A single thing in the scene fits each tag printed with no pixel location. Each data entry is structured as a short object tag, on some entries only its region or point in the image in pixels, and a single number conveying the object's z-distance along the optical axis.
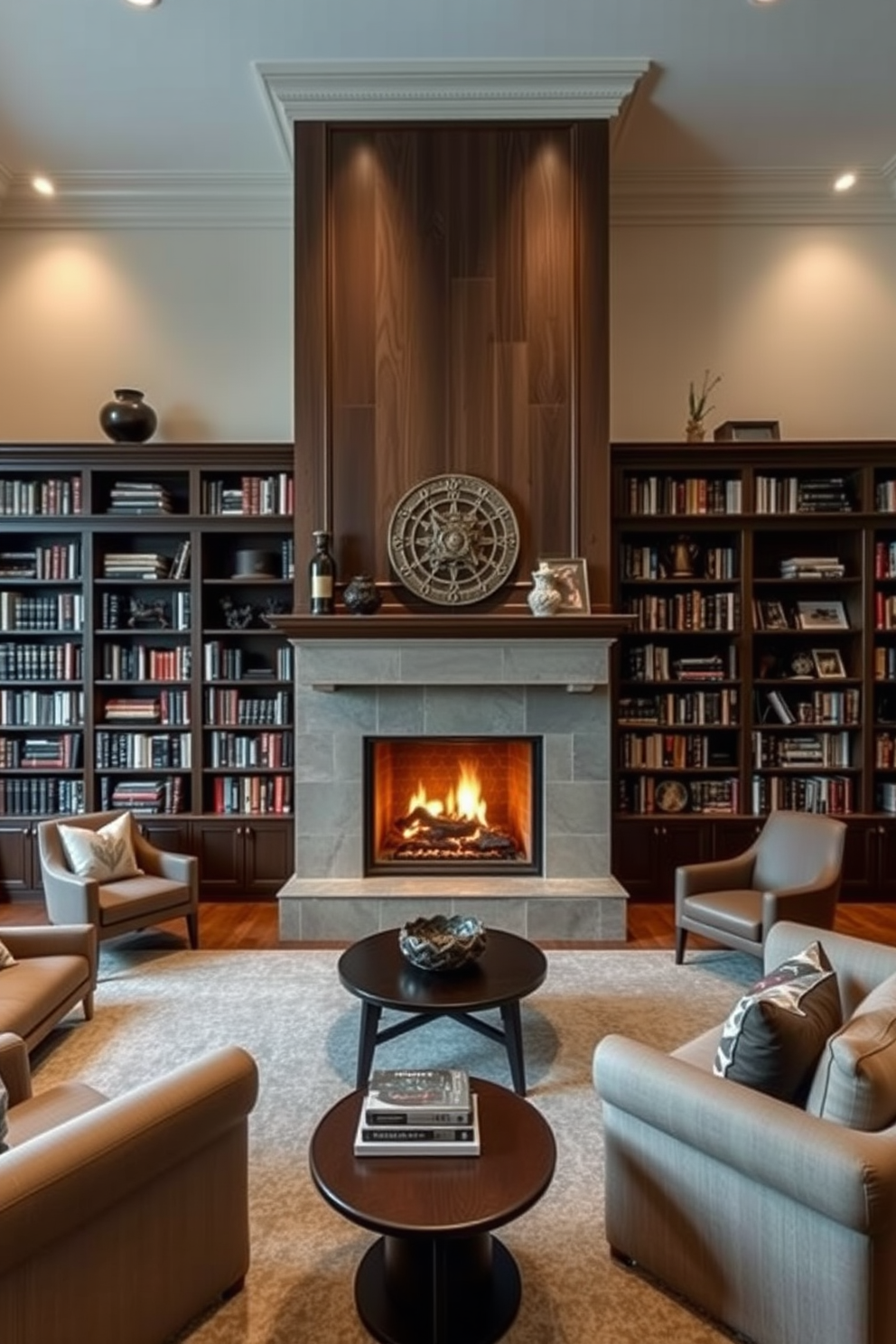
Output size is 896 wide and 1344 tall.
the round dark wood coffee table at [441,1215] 1.49
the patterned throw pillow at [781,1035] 1.65
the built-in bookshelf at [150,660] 4.66
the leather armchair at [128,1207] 1.36
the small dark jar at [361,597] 4.04
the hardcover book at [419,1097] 1.69
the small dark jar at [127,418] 4.64
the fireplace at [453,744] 4.01
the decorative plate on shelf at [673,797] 4.79
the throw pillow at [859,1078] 1.50
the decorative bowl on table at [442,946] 2.61
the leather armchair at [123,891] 3.57
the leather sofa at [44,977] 2.57
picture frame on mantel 4.09
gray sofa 1.43
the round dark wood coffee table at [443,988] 2.45
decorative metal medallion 4.13
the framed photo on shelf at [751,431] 4.74
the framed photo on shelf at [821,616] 4.77
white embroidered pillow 3.83
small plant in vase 4.73
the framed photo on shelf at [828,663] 4.82
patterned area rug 1.75
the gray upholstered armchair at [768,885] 3.36
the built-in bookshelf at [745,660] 4.67
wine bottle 4.04
